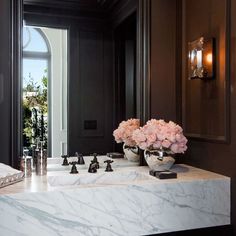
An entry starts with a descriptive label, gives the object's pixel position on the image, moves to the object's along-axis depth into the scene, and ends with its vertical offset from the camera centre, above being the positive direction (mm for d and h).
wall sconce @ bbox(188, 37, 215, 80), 1984 +365
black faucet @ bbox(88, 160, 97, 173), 2004 -353
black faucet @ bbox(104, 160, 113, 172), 2054 -356
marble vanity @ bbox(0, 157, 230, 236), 1481 -475
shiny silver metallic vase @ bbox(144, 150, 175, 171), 1974 -299
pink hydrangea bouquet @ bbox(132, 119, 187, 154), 1943 -152
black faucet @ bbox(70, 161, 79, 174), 1967 -359
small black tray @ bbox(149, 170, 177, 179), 1814 -360
